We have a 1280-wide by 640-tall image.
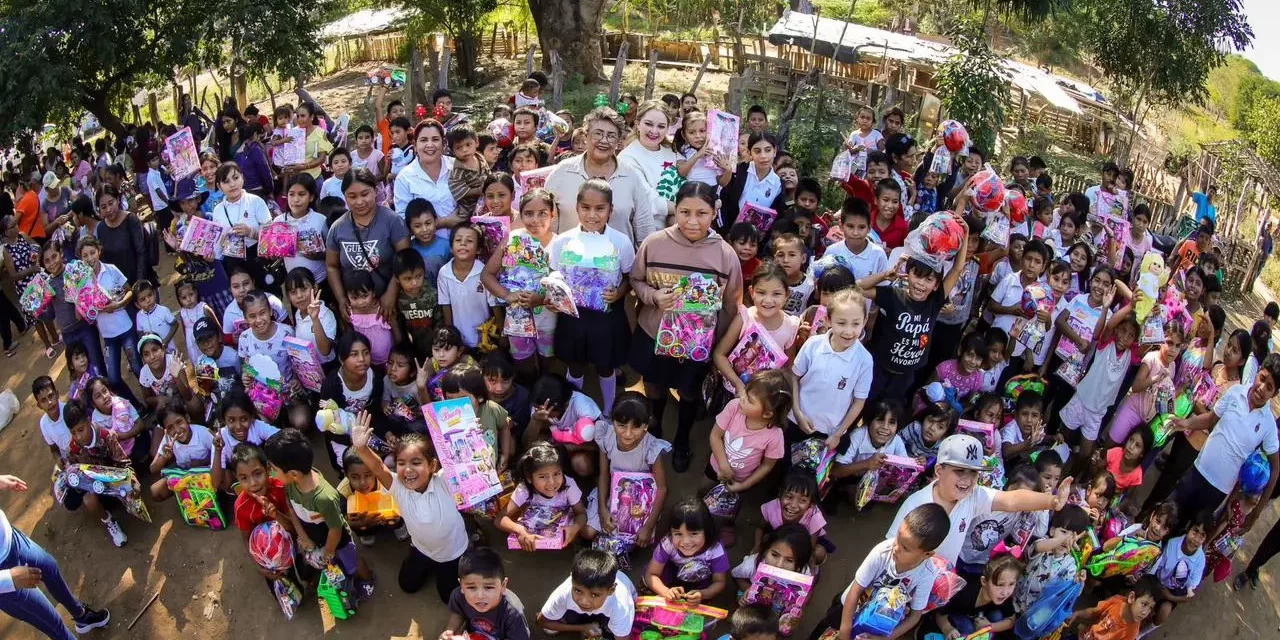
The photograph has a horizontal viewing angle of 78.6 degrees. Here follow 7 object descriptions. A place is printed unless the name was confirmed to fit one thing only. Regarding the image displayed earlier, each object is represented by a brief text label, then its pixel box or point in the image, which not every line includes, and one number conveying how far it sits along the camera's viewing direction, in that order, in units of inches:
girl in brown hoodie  164.9
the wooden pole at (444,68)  464.4
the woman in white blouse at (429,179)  208.5
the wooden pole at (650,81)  457.1
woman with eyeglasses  188.9
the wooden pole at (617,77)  447.6
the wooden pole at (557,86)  421.7
